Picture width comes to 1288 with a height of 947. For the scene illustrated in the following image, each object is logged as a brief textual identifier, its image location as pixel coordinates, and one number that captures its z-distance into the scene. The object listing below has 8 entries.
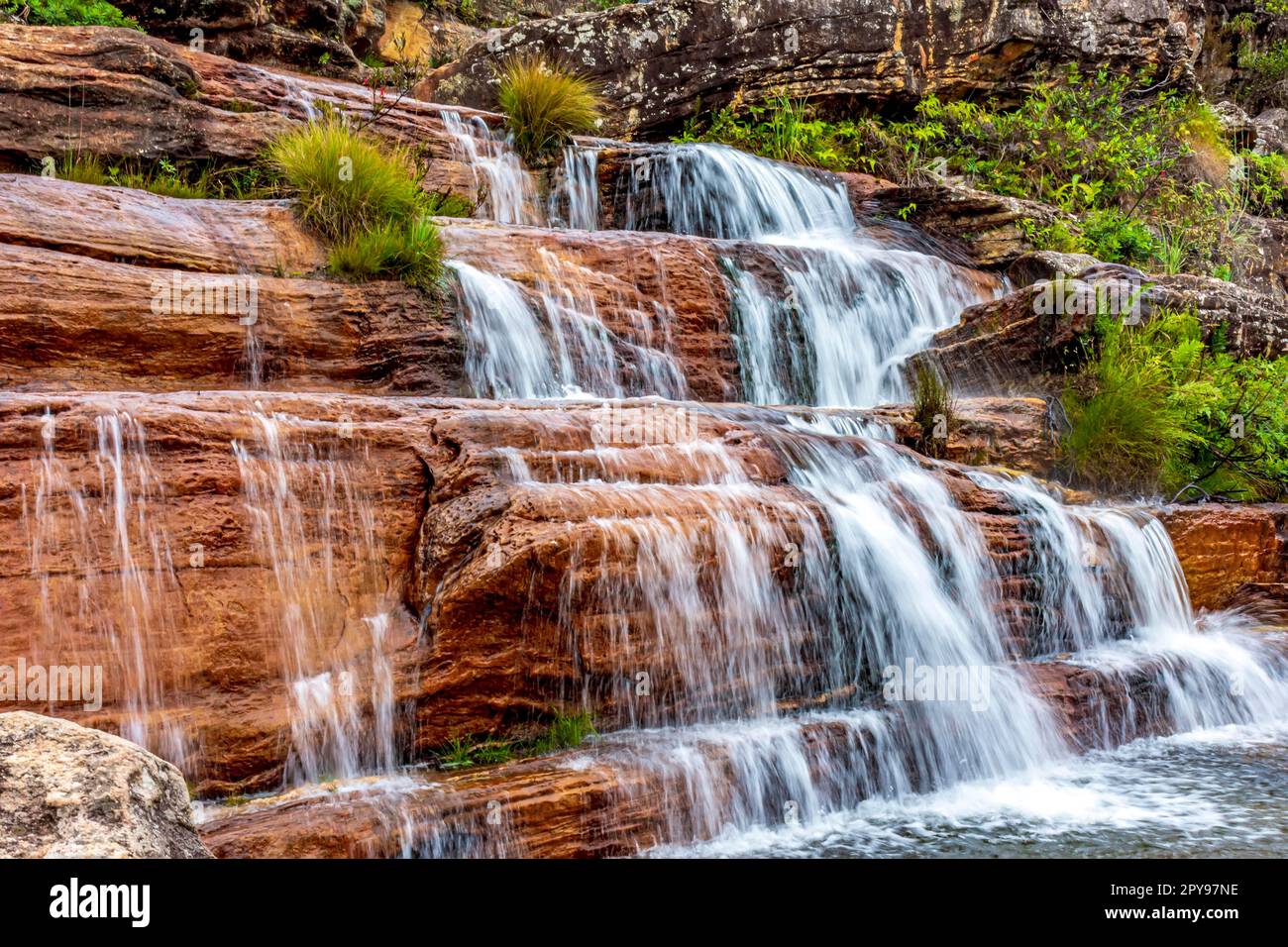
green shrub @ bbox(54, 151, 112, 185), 6.66
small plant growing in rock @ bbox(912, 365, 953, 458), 6.67
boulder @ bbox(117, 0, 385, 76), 9.63
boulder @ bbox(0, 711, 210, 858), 2.20
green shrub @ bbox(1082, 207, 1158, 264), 10.61
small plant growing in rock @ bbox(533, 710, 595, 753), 4.14
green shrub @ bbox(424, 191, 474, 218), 8.30
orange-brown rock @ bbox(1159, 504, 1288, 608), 6.41
